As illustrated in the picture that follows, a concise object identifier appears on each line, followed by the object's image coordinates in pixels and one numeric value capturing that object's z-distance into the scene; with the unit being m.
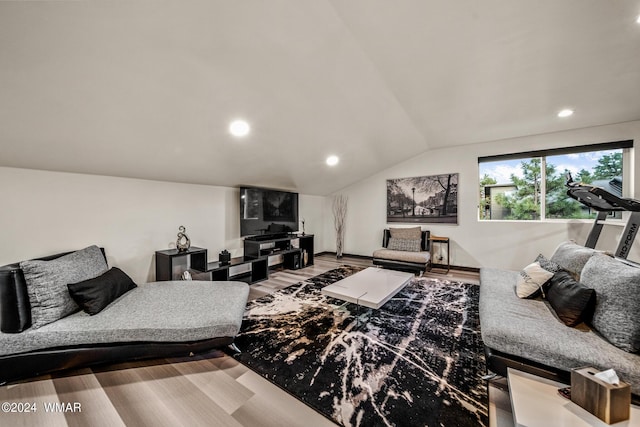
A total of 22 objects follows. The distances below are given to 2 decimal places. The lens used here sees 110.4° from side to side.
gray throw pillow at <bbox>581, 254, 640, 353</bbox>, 1.26
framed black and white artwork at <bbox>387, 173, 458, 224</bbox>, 4.46
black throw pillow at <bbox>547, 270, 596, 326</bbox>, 1.52
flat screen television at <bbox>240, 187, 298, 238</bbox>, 3.81
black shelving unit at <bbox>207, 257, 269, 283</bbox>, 3.32
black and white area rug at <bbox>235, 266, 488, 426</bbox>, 1.34
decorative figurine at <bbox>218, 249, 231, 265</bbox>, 3.34
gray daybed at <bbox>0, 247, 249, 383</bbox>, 1.51
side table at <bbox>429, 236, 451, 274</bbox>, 4.36
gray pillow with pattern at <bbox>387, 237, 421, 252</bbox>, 4.38
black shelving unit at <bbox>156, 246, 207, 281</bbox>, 2.79
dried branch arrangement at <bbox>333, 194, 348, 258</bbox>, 5.69
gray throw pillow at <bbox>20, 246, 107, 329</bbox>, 1.62
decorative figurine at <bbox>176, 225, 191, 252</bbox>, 3.08
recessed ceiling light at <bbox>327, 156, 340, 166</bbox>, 3.87
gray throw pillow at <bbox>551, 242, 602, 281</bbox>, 2.02
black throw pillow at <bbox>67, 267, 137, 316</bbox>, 1.78
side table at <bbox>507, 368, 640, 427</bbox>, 0.99
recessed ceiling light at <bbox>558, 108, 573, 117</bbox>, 2.87
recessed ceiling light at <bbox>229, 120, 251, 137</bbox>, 2.39
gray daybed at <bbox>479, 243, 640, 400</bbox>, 1.24
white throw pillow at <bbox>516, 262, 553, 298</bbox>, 2.06
